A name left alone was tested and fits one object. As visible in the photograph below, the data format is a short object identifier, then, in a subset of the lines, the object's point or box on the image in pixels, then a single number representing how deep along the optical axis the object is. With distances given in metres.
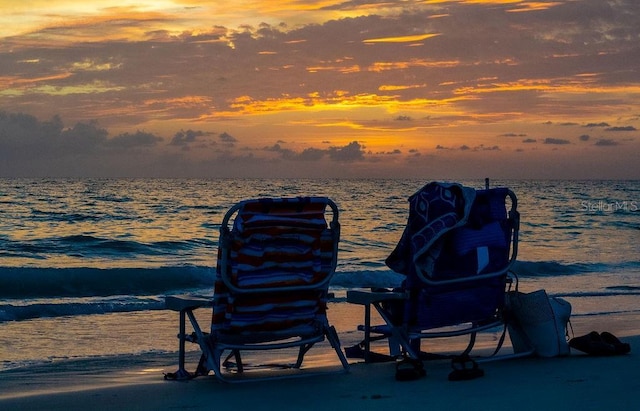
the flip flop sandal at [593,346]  6.08
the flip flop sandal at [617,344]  6.13
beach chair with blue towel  5.63
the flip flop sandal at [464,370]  5.22
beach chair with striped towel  5.34
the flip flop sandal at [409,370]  5.29
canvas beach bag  6.03
